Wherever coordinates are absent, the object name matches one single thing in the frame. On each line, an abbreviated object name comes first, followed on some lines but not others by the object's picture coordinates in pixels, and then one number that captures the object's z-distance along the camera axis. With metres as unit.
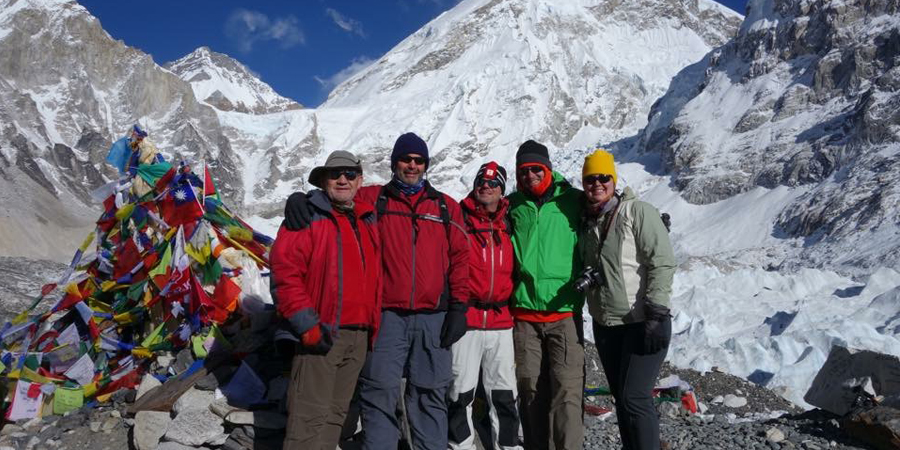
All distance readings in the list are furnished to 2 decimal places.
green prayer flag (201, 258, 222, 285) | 5.77
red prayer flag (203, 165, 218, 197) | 6.17
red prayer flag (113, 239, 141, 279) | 6.10
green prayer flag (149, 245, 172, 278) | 5.78
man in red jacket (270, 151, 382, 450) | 3.56
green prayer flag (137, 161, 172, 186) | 6.16
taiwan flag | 5.96
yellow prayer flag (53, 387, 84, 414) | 5.31
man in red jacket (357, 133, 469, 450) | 3.79
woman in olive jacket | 3.77
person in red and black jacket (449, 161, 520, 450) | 4.04
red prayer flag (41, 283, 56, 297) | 6.27
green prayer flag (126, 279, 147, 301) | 5.89
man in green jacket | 4.07
